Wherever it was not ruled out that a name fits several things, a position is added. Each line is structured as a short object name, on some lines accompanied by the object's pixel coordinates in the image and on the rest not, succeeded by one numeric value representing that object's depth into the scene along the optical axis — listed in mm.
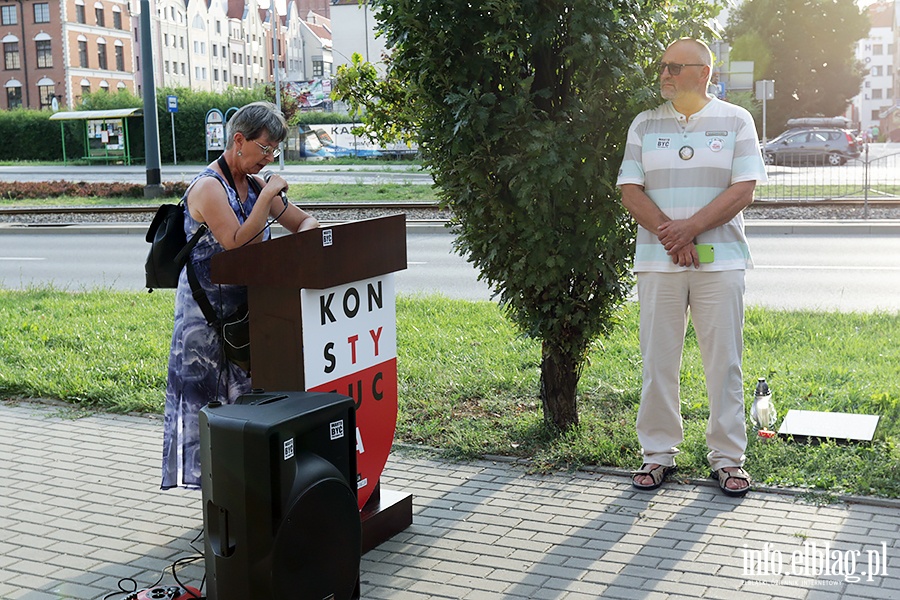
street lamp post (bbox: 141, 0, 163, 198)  23719
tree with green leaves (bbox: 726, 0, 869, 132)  60594
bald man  4898
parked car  34172
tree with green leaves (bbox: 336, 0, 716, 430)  5109
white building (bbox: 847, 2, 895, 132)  131875
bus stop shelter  46969
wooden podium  4043
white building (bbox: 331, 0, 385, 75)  93750
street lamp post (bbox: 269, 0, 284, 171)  39906
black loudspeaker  3090
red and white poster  4121
